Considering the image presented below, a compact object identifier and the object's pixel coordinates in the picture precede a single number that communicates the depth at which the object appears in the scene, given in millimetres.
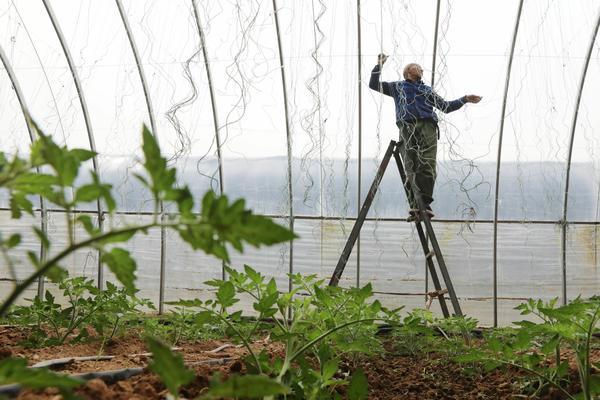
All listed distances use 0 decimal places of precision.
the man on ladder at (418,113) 6102
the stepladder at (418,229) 5262
